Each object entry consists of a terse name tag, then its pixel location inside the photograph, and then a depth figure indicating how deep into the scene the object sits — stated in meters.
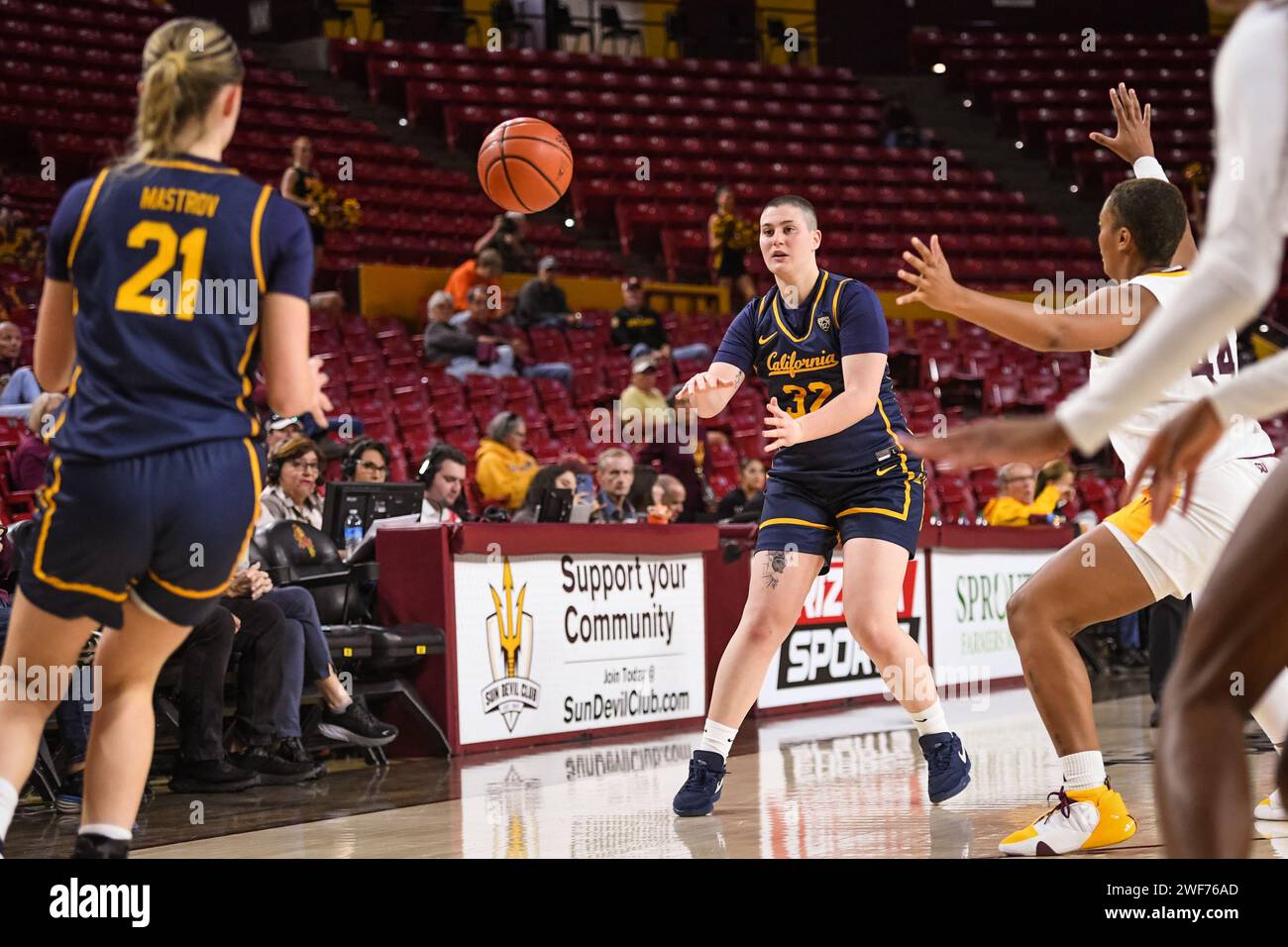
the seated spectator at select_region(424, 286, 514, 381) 13.37
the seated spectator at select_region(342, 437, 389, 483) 8.52
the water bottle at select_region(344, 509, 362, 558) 7.93
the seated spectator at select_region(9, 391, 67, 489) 8.06
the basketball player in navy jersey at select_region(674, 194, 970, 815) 5.38
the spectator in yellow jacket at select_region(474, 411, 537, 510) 10.44
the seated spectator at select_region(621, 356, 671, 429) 11.91
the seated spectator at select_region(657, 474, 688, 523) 10.73
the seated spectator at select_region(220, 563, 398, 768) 6.72
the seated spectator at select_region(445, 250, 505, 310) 13.55
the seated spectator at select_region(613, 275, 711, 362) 14.93
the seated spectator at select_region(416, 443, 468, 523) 8.79
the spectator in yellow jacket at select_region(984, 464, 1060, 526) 11.51
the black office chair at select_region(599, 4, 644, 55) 25.78
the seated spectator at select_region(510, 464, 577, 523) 9.02
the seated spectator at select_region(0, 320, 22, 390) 9.55
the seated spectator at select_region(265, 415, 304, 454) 8.43
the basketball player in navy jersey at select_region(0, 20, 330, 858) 3.13
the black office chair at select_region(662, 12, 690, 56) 26.52
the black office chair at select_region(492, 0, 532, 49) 24.44
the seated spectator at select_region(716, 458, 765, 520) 10.88
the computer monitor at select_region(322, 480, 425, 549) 7.84
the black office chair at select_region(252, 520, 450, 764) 7.20
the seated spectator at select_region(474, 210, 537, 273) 14.98
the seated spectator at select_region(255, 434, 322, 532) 7.74
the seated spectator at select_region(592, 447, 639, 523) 9.86
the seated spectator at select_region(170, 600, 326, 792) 6.41
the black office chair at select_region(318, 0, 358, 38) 23.44
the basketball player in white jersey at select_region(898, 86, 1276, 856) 4.24
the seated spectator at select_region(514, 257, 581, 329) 15.19
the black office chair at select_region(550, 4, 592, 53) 24.91
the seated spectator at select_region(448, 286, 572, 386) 13.66
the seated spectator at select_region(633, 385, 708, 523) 11.69
